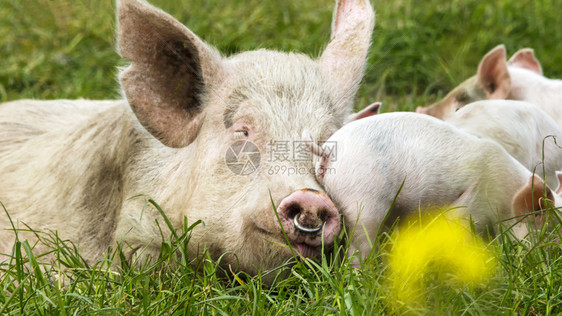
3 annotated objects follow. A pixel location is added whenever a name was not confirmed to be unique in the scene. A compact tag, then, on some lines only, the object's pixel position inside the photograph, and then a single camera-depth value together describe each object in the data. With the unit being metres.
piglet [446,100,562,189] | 7.41
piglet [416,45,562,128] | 8.86
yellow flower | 5.16
